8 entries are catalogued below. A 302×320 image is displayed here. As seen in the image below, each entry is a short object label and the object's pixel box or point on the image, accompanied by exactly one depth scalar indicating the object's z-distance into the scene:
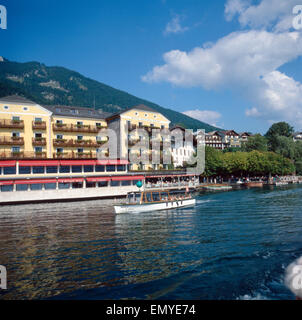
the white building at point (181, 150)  72.37
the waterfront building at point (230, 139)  150.50
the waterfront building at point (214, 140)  148.43
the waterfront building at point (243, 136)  155.88
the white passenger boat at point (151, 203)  29.75
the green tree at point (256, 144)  106.00
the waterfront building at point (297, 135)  175.15
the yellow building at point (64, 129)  48.41
